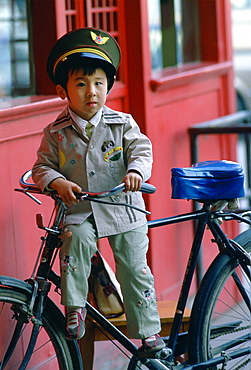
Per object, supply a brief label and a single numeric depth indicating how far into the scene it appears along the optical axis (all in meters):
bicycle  5.25
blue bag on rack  5.79
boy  5.23
